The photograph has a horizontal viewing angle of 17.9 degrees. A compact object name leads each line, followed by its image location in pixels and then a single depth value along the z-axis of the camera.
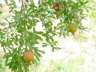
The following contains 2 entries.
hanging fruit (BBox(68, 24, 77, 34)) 1.78
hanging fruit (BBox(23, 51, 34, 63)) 1.55
